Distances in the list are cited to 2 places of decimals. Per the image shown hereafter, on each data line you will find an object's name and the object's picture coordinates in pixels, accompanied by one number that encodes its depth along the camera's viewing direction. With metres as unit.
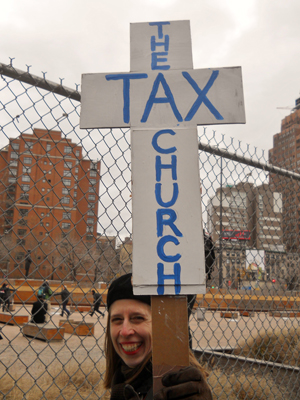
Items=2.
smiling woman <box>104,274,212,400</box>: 1.65
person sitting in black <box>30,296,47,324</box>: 11.53
